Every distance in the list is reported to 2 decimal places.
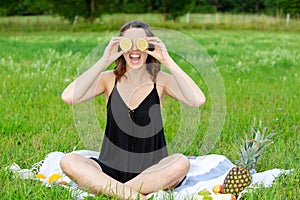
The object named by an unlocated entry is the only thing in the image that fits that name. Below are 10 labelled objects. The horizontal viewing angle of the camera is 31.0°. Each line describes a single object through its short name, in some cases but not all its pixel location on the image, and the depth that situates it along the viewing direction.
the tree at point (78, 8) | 40.08
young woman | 4.29
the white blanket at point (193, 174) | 4.13
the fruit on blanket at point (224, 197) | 4.02
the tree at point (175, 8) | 45.81
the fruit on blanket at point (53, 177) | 4.44
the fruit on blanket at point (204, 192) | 4.02
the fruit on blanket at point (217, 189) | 4.36
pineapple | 4.16
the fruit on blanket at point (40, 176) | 4.50
